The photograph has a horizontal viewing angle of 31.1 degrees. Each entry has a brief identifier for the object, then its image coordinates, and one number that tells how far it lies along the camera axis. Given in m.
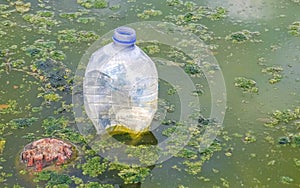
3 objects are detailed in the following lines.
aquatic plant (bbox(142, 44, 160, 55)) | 3.04
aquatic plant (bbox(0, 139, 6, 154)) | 2.29
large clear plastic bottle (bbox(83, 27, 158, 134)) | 2.37
